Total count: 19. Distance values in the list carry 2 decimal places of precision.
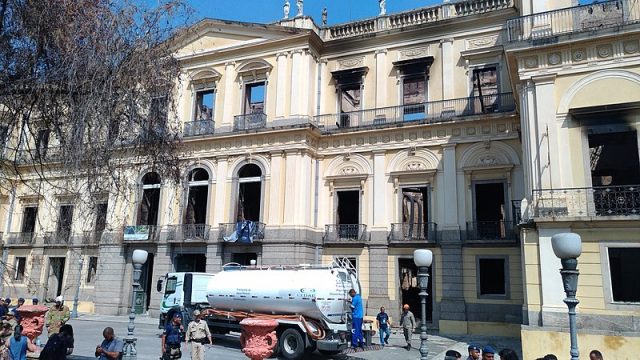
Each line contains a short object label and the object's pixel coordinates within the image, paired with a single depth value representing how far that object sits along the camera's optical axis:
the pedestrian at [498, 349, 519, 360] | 6.61
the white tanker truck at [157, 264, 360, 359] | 14.59
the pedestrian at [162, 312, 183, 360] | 11.45
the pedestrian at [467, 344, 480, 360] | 7.55
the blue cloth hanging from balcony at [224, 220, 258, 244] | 23.28
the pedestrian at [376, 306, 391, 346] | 17.20
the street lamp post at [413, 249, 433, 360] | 10.99
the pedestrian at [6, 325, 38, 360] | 8.72
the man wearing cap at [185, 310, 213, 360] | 11.09
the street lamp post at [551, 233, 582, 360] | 8.19
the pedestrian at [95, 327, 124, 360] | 8.52
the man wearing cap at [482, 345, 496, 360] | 7.02
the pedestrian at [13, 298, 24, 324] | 11.62
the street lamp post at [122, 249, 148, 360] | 11.98
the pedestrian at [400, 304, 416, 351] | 16.47
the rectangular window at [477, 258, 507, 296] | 20.56
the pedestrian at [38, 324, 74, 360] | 7.88
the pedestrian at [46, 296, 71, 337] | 12.94
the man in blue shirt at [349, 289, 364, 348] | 15.48
